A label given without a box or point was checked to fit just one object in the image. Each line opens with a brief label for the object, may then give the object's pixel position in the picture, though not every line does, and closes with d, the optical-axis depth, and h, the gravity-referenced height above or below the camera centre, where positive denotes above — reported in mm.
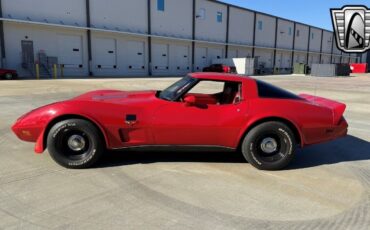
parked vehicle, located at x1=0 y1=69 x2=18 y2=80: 22000 -298
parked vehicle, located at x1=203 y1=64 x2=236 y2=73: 38906 +444
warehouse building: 26297 +3879
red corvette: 4160 -724
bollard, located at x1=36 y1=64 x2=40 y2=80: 24422 -155
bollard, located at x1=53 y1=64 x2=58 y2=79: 25547 -66
